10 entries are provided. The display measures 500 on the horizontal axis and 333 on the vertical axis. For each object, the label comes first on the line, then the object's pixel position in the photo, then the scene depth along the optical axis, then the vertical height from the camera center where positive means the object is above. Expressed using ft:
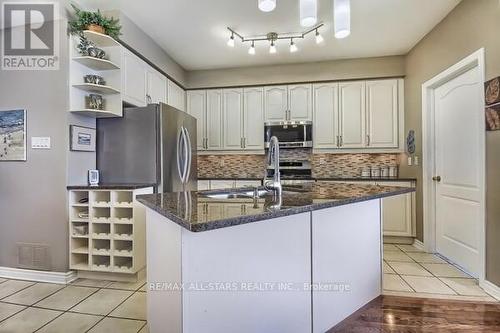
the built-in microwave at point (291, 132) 13.80 +1.72
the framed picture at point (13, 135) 8.74 +1.06
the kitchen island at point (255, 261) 3.70 -1.50
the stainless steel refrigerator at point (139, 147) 9.22 +0.69
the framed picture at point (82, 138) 8.48 +0.96
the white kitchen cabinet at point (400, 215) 12.04 -2.14
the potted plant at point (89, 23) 8.14 +4.31
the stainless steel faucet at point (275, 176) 5.72 -0.19
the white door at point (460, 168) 8.25 -0.08
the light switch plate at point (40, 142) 8.49 +0.80
